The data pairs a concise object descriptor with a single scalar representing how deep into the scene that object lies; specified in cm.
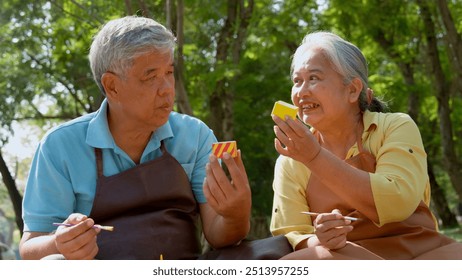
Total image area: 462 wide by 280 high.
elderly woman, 238
